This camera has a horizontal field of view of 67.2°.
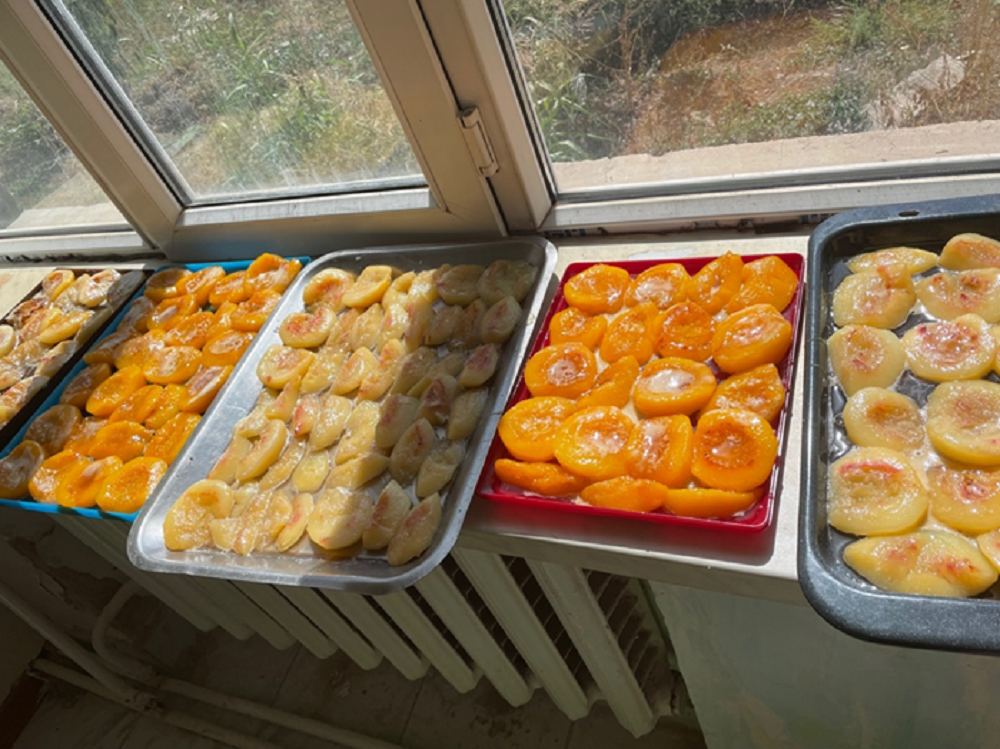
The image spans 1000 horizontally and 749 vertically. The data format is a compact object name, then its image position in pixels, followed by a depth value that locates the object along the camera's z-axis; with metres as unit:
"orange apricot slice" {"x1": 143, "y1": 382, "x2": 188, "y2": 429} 1.40
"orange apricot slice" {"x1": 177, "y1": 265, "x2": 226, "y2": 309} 1.62
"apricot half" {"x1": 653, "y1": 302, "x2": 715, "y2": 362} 1.06
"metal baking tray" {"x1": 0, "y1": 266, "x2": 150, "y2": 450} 1.48
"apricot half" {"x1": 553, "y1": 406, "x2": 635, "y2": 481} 0.96
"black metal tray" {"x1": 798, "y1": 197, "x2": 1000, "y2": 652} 0.65
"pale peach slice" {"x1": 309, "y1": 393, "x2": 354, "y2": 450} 1.22
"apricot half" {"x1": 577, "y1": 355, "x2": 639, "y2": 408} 1.05
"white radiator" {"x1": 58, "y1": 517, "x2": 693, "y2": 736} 1.28
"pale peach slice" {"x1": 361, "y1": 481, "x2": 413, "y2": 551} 1.03
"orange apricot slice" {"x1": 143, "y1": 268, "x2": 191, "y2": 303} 1.66
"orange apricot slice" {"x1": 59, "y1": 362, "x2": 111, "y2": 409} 1.51
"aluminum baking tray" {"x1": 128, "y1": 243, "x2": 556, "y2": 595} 0.97
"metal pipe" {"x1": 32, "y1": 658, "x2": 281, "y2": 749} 2.04
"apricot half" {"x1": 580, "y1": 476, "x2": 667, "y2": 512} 0.92
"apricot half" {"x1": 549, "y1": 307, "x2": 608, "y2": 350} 1.14
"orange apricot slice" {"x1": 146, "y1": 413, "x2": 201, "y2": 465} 1.32
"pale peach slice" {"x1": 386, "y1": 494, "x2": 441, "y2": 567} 0.98
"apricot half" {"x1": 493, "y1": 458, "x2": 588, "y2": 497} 0.97
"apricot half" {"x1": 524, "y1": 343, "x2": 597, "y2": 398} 1.08
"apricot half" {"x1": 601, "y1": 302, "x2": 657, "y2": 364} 1.09
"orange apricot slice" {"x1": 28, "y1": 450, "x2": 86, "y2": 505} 1.34
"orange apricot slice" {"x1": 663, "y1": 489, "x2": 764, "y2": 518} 0.87
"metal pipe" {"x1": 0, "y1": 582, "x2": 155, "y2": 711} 1.99
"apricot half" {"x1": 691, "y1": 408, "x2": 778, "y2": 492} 0.87
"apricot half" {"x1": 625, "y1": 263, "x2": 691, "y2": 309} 1.15
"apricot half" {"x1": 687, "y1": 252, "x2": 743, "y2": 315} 1.10
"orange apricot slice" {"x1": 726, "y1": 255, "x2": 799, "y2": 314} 1.06
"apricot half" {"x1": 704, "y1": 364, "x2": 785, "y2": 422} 0.94
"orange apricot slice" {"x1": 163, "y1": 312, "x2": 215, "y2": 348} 1.52
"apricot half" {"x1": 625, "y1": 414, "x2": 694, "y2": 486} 0.92
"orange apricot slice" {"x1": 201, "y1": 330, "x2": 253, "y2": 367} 1.45
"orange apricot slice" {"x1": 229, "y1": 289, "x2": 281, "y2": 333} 1.48
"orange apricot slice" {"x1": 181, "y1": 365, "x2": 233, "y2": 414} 1.38
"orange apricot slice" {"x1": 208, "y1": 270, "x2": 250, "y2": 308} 1.57
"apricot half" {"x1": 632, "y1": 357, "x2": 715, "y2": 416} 0.99
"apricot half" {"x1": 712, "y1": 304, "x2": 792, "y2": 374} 0.98
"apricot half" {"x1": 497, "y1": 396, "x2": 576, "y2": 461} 1.01
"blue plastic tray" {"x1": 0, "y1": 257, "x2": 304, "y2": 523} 1.26
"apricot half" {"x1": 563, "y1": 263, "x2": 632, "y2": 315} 1.18
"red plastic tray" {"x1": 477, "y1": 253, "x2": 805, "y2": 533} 0.86
